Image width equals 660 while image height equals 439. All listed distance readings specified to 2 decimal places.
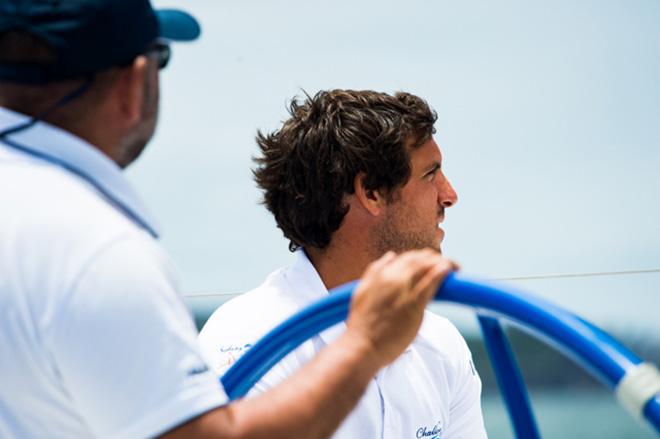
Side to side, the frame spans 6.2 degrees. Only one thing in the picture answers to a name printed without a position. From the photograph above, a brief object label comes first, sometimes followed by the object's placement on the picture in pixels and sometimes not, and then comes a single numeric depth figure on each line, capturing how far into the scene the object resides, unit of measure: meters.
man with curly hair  6.94
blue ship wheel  6.44
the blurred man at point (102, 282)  5.23
